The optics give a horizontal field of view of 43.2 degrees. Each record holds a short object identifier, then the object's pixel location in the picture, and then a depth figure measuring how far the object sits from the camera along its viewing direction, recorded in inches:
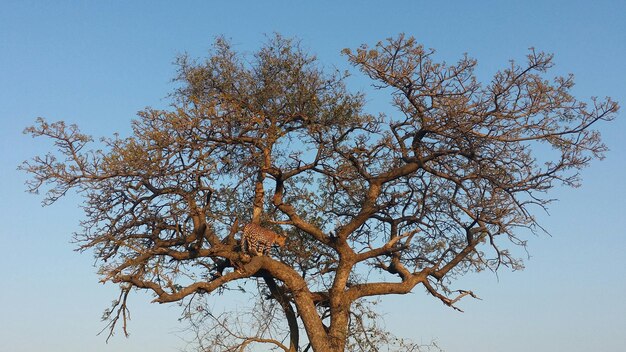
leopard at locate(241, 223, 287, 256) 534.0
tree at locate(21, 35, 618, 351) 537.3
